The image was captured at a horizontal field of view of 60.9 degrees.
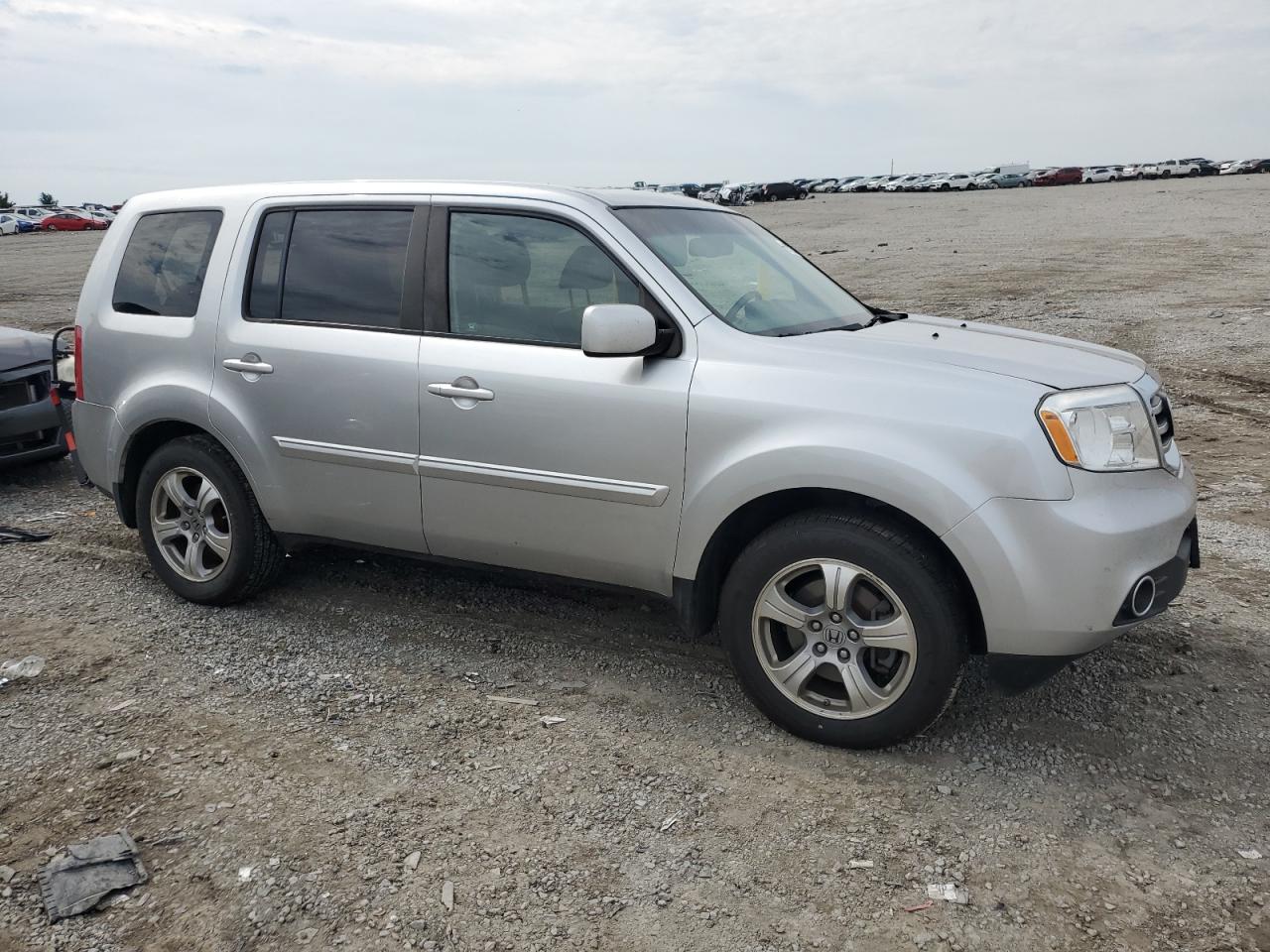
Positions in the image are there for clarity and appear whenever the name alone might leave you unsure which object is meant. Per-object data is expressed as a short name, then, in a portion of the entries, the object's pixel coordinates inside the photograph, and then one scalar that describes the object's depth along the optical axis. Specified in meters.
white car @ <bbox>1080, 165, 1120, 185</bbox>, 71.25
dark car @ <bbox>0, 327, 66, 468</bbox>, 7.12
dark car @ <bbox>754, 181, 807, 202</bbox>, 61.91
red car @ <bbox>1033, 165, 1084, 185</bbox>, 71.50
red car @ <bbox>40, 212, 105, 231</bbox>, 53.59
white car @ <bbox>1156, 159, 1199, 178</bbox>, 71.88
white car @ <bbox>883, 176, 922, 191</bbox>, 76.41
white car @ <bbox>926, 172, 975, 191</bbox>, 72.50
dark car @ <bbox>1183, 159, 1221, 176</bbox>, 71.25
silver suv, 3.36
